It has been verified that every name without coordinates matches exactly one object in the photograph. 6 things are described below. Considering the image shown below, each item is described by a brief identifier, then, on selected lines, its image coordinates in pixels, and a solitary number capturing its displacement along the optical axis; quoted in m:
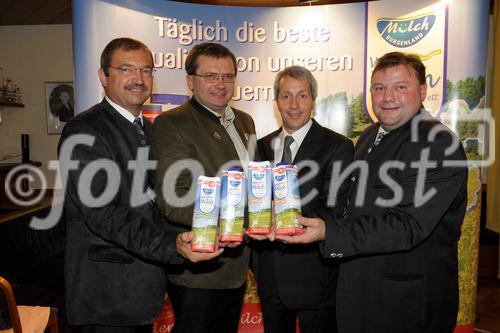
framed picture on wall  6.77
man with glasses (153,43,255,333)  1.72
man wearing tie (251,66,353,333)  1.90
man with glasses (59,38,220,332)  1.58
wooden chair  1.51
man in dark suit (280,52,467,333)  1.52
